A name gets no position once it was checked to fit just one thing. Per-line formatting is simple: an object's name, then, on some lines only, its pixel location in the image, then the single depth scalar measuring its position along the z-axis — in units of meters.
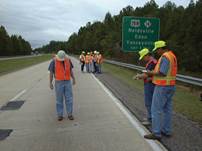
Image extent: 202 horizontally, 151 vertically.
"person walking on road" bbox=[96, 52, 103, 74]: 17.68
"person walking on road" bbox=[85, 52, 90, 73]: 18.29
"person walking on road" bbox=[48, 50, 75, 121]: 5.63
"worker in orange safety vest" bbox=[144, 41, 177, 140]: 4.22
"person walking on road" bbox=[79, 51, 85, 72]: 18.79
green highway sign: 11.28
